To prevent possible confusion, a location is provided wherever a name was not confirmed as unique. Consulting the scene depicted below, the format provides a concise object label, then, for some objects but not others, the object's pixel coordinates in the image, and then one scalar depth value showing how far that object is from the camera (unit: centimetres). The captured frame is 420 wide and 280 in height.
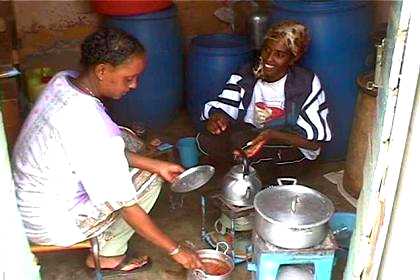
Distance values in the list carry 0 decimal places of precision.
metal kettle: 259
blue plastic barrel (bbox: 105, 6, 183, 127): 378
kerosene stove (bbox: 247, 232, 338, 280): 226
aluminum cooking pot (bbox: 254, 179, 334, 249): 220
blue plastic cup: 332
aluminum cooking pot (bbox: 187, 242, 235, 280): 245
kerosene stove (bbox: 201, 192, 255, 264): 261
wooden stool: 231
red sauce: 246
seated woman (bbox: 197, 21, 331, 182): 300
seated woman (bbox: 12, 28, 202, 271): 210
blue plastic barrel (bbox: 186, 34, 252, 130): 364
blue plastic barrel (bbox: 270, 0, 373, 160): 329
